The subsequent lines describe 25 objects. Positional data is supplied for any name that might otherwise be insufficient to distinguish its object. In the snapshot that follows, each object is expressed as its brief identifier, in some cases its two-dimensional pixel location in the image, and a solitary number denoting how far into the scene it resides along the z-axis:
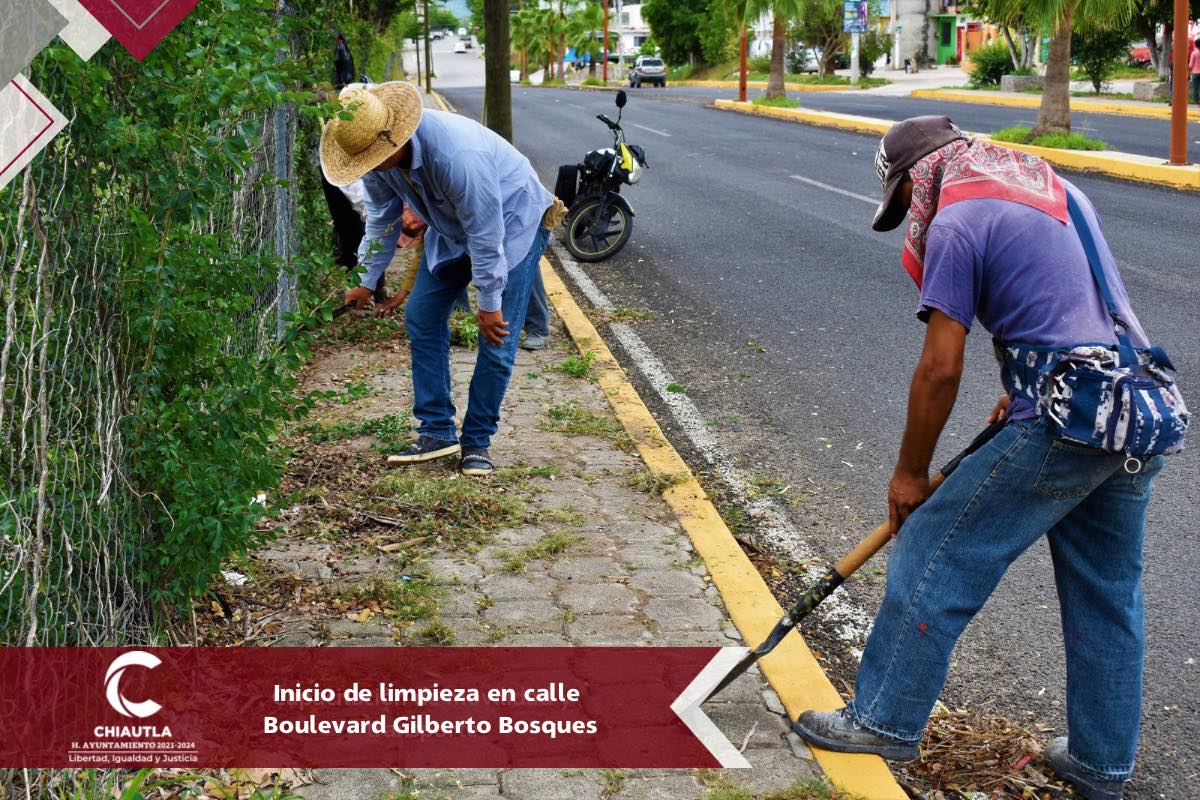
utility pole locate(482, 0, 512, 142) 11.67
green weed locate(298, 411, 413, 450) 5.84
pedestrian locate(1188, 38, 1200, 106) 28.72
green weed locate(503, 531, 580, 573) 4.46
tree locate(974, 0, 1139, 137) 17.14
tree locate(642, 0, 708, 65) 73.81
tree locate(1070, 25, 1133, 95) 35.38
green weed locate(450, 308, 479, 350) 7.59
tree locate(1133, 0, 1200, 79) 32.94
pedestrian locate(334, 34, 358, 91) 9.52
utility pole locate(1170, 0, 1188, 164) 15.44
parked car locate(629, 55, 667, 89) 60.81
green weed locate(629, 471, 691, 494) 5.24
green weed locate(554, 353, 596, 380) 7.07
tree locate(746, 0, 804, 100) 34.28
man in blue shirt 4.73
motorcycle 10.75
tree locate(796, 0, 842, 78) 55.91
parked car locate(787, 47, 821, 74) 60.28
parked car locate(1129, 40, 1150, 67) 44.81
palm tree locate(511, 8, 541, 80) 87.70
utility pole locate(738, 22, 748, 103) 36.12
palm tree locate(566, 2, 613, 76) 83.00
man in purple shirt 2.95
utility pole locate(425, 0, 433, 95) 44.44
